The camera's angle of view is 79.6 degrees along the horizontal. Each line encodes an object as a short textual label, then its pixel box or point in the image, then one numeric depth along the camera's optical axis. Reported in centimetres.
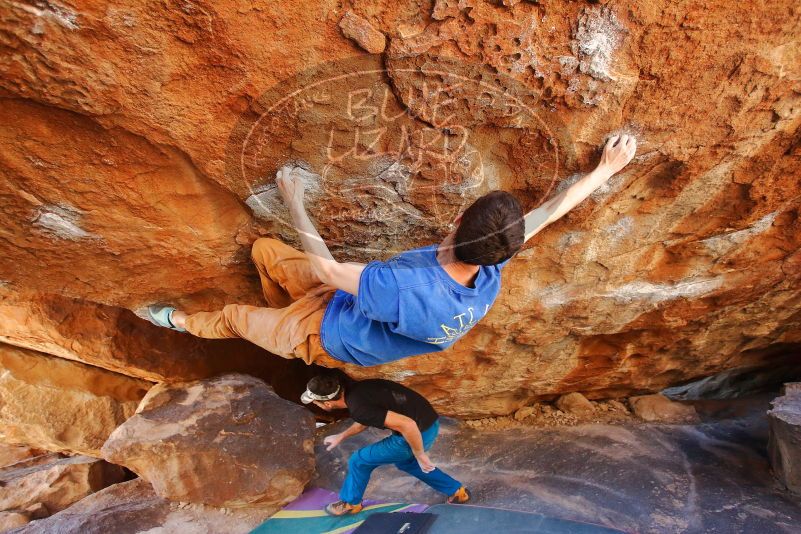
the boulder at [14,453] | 512
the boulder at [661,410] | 376
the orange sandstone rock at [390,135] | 145
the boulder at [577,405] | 384
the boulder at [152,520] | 297
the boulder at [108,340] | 278
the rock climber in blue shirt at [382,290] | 151
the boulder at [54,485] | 370
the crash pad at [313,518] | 288
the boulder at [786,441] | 275
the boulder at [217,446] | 287
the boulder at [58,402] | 325
